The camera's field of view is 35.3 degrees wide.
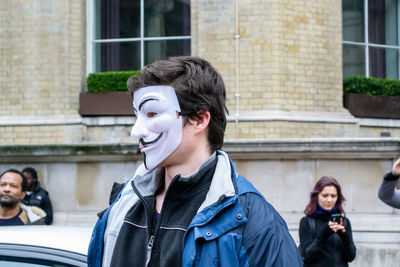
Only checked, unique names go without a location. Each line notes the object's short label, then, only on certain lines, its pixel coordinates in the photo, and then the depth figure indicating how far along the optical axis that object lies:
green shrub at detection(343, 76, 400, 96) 11.49
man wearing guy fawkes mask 2.14
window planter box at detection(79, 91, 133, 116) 11.19
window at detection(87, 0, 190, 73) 11.70
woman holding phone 5.82
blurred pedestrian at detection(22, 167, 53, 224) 8.88
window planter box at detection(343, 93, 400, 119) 11.33
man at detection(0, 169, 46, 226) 6.07
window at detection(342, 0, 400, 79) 12.12
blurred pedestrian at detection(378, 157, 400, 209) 4.53
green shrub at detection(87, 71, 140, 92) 11.36
